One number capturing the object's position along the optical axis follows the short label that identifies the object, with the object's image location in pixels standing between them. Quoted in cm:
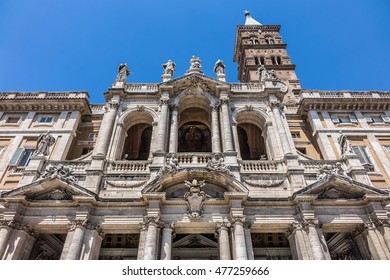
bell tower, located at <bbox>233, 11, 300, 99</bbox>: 4034
